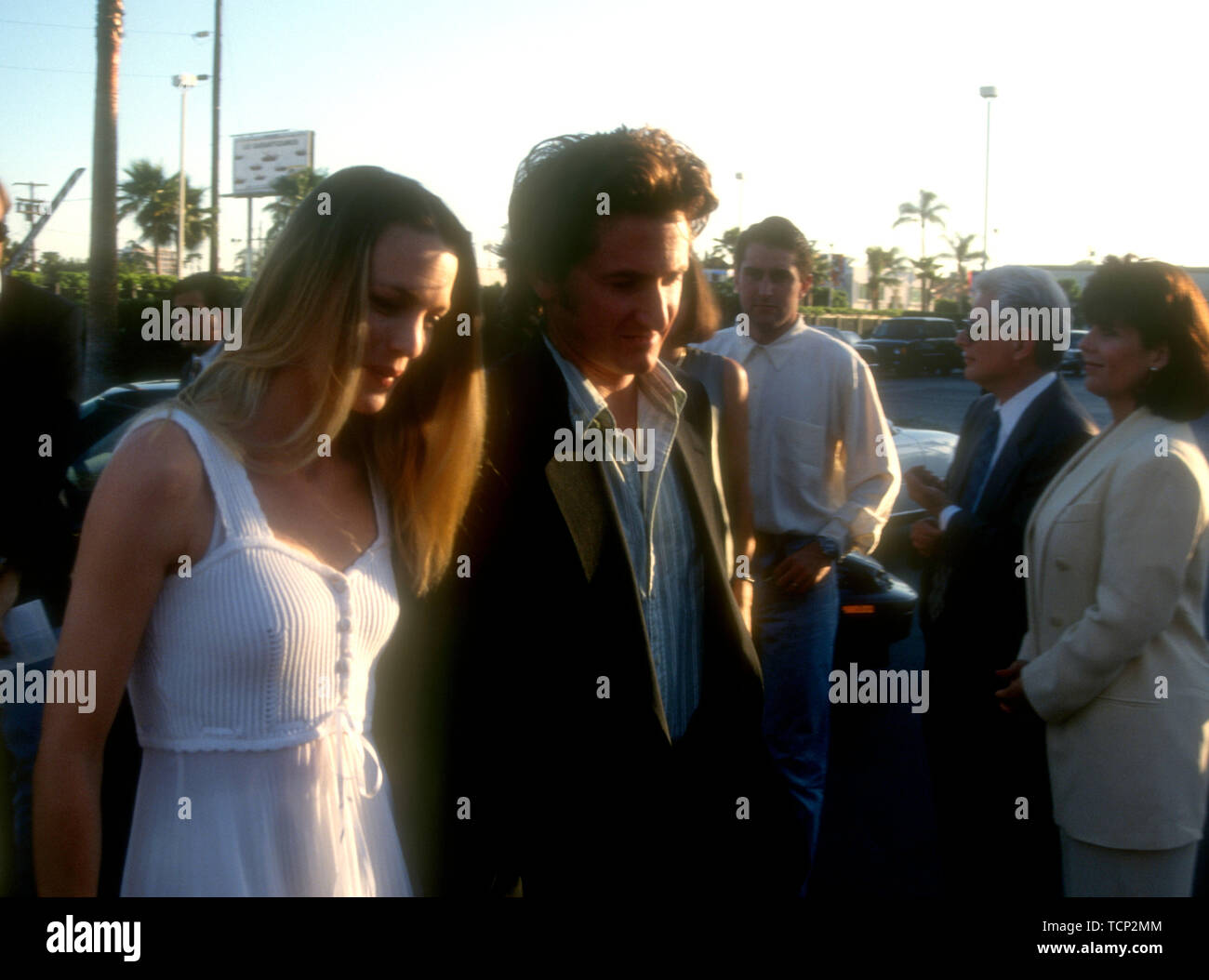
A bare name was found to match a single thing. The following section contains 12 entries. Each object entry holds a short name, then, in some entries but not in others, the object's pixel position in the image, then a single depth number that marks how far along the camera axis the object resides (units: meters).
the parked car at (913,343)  32.91
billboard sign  29.48
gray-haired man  2.93
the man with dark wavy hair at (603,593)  1.78
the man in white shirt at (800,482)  3.65
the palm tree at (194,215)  39.03
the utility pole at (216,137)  12.70
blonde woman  1.40
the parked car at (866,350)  28.12
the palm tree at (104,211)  10.38
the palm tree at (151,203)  40.28
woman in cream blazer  2.45
